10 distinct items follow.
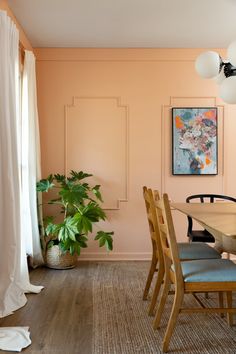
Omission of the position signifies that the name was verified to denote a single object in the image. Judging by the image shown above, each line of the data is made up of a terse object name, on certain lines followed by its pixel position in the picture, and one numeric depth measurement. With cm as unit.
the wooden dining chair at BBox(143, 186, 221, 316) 261
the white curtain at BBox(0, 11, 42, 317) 271
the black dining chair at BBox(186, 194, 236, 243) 350
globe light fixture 245
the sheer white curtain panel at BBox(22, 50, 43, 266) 373
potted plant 374
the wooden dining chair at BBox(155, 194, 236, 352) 206
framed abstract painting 445
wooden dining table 199
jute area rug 221
